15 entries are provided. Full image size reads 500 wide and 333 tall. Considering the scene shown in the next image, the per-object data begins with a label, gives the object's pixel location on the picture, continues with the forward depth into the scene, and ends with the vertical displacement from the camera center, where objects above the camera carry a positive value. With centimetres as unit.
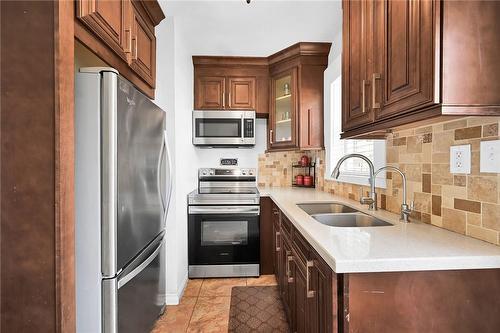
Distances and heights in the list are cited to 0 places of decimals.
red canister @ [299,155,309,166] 316 +4
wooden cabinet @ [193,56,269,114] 295 +92
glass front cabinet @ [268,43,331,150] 271 +79
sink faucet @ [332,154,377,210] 148 -15
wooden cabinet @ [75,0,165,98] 111 +67
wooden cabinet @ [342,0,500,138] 82 +36
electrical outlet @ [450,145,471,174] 104 +2
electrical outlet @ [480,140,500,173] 93 +3
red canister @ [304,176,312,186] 308 -20
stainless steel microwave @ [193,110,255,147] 290 +40
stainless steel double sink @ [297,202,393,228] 152 -34
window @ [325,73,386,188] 180 +12
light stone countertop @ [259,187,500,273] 84 -30
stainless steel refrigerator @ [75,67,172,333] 111 -16
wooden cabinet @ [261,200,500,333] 86 -46
